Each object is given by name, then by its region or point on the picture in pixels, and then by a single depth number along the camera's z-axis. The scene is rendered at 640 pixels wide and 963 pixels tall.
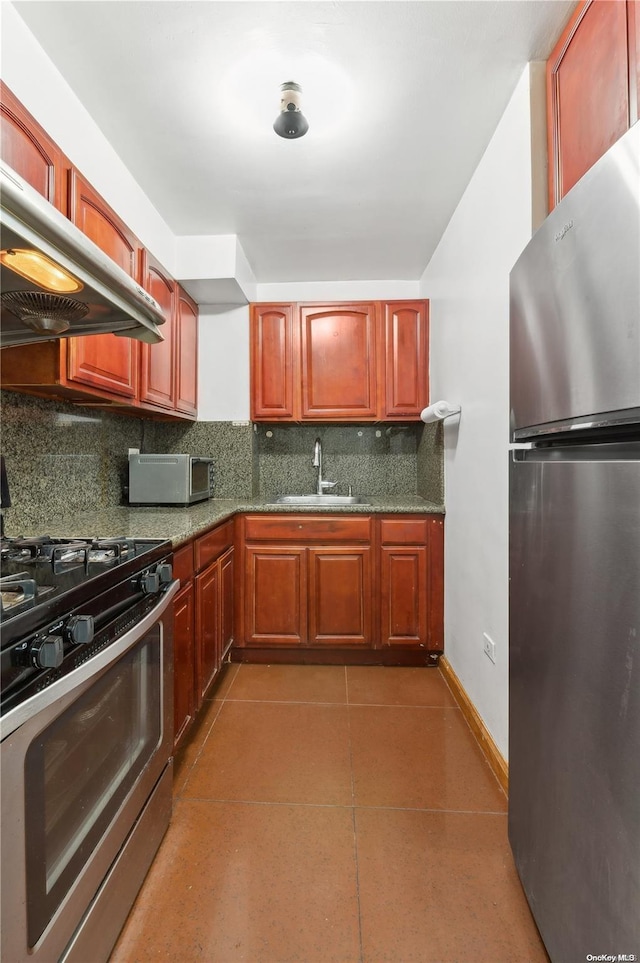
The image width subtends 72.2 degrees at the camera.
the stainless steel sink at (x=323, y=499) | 3.04
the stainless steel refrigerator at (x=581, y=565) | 0.68
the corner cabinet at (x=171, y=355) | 2.11
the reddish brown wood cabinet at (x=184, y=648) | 1.62
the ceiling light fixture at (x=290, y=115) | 1.44
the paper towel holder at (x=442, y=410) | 2.11
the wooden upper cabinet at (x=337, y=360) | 2.86
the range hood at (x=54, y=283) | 0.73
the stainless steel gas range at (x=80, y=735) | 0.73
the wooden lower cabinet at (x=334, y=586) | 2.54
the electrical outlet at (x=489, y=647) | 1.69
